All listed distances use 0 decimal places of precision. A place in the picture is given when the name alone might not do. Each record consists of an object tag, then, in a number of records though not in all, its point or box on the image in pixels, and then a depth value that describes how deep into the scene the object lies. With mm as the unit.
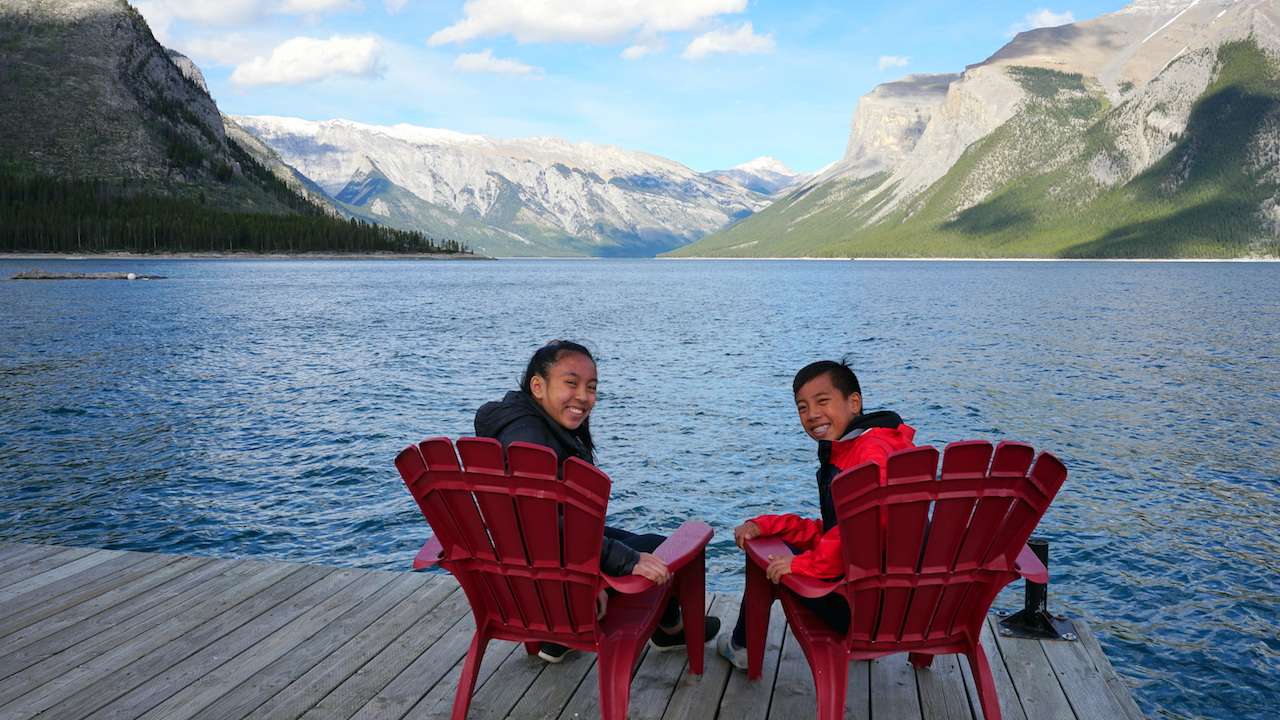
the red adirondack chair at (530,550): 3254
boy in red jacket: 3533
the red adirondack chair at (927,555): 3156
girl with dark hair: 3537
